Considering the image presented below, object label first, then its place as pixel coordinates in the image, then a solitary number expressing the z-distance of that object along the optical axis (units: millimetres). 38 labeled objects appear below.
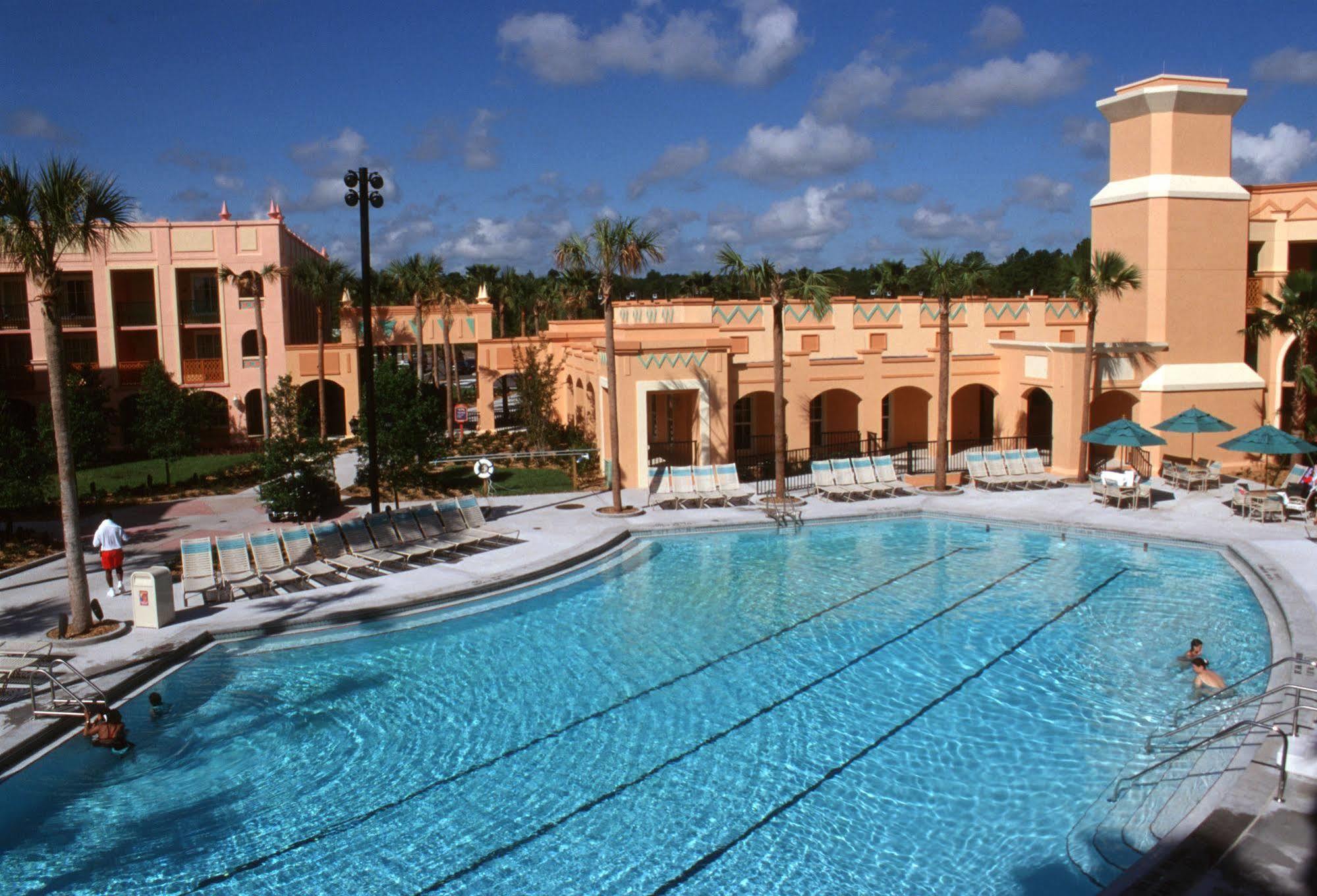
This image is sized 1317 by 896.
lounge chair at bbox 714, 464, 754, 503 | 23641
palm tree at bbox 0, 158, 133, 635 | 12719
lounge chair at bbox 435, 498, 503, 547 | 19453
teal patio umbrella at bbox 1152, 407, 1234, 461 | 23281
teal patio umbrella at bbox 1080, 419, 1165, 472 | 22719
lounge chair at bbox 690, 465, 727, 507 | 23375
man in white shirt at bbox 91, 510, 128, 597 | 16062
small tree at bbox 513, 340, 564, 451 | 33344
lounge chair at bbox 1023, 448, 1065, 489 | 25375
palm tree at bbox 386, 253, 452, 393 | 40000
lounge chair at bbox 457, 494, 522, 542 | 20094
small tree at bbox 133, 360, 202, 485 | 28453
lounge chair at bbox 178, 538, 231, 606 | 15766
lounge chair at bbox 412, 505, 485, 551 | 19156
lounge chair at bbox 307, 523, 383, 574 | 17406
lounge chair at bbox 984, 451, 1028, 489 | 25047
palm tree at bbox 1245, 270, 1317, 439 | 25891
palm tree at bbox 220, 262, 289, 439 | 35469
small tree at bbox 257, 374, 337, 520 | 21469
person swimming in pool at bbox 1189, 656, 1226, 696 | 11883
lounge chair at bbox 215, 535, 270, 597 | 16203
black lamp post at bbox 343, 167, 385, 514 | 19141
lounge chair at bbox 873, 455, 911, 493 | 24719
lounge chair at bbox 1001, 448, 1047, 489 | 25203
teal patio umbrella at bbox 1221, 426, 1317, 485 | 21438
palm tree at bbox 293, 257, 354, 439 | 37219
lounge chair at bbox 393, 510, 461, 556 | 18734
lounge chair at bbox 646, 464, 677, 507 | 23391
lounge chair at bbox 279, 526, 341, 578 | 17125
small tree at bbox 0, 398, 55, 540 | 20031
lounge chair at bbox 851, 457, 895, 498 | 24391
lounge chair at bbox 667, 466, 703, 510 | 23312
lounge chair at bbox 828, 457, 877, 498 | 24266
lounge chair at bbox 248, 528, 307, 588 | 16469
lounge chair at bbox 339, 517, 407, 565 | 17859
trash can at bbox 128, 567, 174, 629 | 14242
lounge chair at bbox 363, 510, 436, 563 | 18234
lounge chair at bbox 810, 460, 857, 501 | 24188
